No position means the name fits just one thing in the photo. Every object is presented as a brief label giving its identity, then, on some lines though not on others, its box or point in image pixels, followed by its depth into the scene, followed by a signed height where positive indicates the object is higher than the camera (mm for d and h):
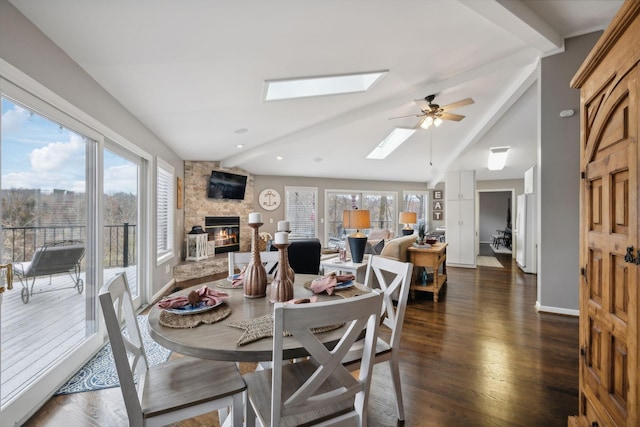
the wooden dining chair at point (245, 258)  2354 -381
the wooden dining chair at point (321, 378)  913 -609
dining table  1028 -486
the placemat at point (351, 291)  1634 -460
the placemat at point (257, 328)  1095 -473
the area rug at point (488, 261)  6661 -1206
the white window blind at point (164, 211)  4368 +17
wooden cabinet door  1002 -170
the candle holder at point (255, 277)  1606 -362
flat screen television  6090 +593
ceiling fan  3832 +1377
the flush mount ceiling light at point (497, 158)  6595 +1309
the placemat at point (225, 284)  1856 -474
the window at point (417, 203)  9258 +304
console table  4012 -716
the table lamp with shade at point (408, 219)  5516 -128
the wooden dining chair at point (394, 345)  1526 -757
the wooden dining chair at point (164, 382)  1053 -758
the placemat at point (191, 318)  1241 -477
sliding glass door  1683 -251
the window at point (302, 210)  7949 +64
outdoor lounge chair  1827 -364
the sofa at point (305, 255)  3486 -519
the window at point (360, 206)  8422 +185
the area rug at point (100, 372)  2025 -1218
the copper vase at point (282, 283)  1476 -363
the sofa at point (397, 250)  3840 -501
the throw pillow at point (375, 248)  4706 -605
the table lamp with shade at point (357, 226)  3334 -159
